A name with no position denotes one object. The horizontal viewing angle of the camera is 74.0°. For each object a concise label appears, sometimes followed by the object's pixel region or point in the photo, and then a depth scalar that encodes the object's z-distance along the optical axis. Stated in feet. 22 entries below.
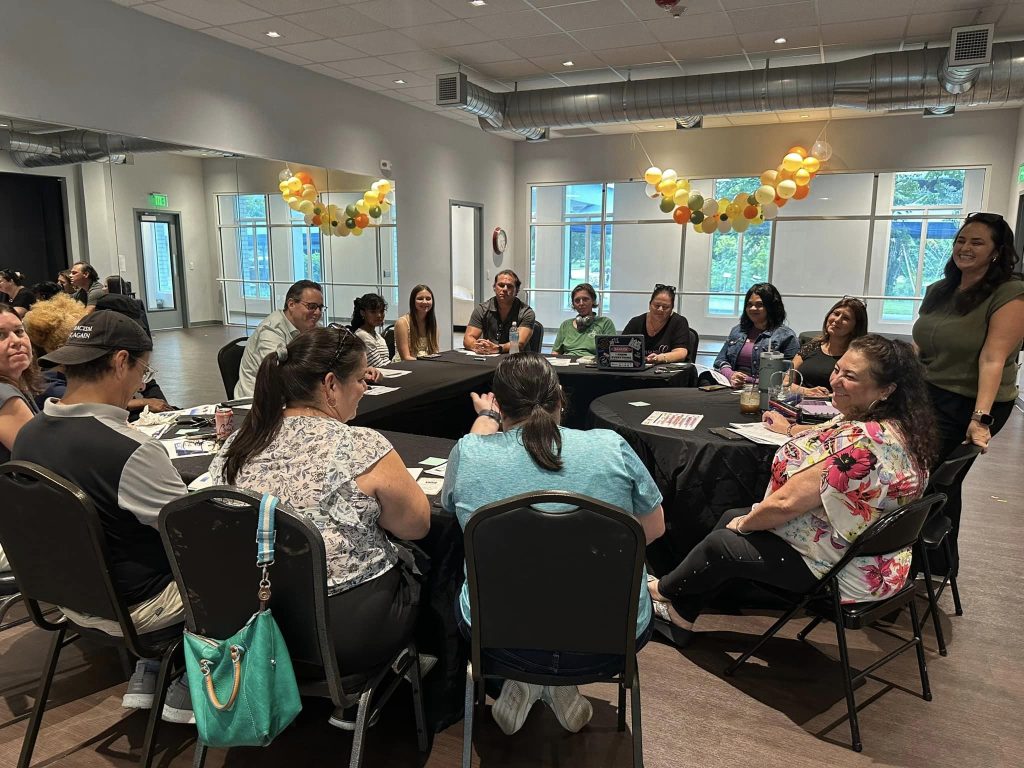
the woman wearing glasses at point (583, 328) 18.33
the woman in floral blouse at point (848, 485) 6.52
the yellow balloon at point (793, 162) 25.82
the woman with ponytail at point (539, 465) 5.34
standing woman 8.60
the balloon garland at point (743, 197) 26.17
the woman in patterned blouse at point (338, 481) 5.20
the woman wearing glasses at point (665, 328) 17.12
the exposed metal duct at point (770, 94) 18.80
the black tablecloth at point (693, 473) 8.77
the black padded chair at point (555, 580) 4.81
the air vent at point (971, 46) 16.85
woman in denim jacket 14.39
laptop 15.57
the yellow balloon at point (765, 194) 26.02
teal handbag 4.80
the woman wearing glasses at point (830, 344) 11.87
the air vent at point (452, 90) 21.50
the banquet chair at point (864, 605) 6.44
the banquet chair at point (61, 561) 5.25
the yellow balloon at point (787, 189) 26.14
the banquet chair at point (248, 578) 4.76
